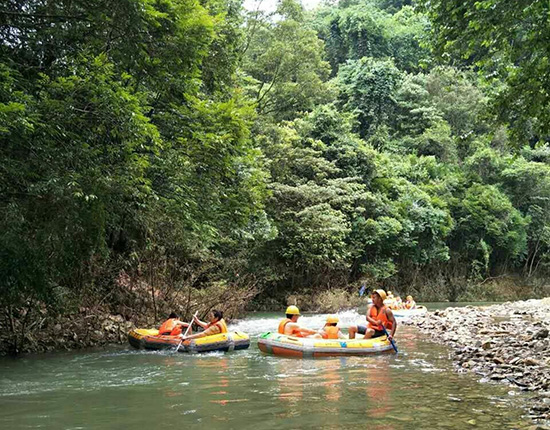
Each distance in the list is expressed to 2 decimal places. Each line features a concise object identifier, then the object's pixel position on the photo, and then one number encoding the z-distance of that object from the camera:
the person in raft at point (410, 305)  21.05
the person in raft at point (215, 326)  11.77
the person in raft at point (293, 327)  11.43
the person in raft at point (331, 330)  11.34
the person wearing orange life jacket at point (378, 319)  11.56
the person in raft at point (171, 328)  11.73
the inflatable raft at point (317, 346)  10.73
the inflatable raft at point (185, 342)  11.41
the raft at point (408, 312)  19.81
